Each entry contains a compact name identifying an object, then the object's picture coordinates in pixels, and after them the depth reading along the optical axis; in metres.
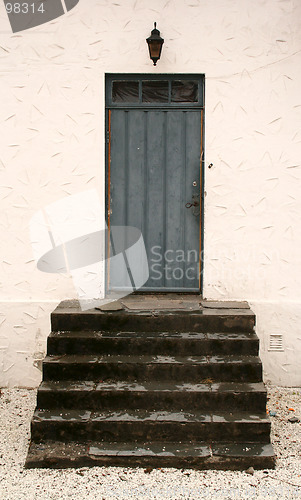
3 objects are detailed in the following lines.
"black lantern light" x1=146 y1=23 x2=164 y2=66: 4.40
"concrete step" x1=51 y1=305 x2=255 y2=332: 4.18
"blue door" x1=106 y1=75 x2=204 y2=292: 4.80
